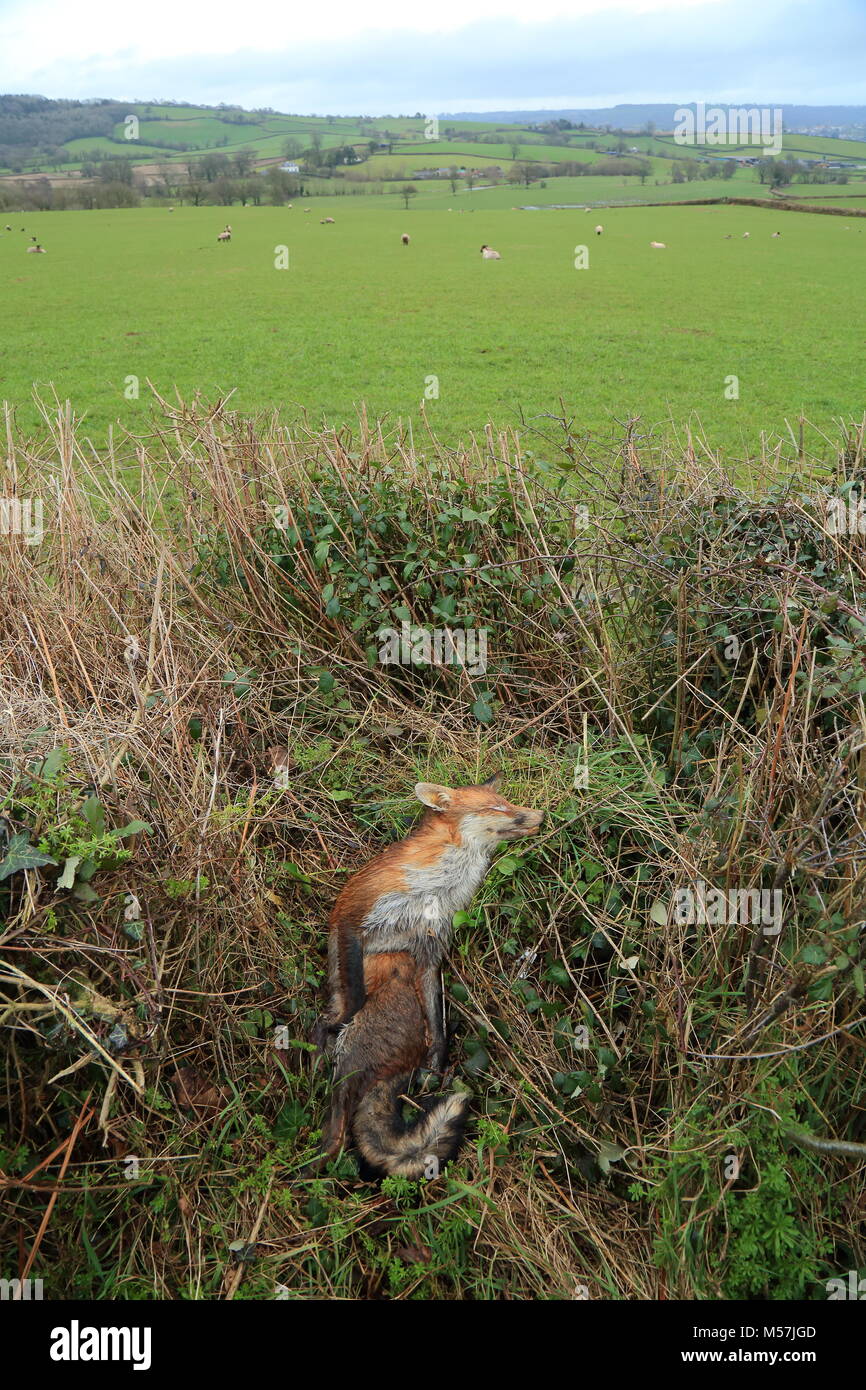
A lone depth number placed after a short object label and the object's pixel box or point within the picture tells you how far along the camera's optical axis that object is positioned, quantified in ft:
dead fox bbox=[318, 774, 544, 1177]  9.07
